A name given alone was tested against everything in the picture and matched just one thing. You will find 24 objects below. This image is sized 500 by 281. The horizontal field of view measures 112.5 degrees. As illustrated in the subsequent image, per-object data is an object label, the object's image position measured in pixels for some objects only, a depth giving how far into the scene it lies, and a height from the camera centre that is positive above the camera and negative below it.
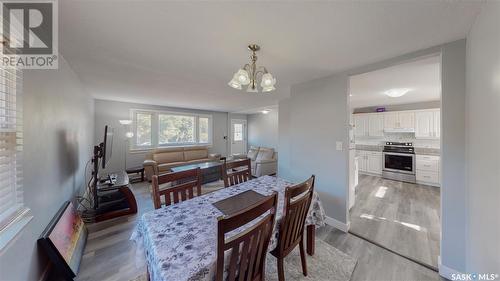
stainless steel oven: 4.53 -0.62
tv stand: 2.70 -1.02
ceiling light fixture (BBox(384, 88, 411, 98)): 3.09 +0.89
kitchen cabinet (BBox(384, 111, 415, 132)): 4.70 +0.54
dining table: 0.84 -0.63
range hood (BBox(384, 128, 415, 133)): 4.74 +0.28
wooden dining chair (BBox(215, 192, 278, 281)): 0.84 -0.60
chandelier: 1.51 +0.56
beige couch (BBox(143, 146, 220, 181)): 4.60 -0.58
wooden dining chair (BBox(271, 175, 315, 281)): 1.26 -0.65
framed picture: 1.44 -0.99
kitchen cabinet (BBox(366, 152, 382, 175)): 5.12 -0.72
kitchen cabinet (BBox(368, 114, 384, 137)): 5.26 +0.47
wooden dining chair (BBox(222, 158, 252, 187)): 2.07 -0.45
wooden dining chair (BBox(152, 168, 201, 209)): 1.52 -0.47
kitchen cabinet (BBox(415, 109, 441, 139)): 4.34 +0.43
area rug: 1.60 -1.31
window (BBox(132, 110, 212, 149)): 5.27 +0.40
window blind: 1.05 -0.04
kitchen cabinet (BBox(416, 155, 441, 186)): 4.18 -0.77
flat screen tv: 2.64 -0.10
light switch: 2.41 -0.08
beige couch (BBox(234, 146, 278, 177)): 4.98 -0.65
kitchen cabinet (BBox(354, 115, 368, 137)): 5.62 +0.50
